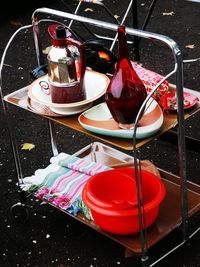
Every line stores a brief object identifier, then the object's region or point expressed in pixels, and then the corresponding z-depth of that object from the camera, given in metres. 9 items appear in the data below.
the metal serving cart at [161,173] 2.21
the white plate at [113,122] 2.23
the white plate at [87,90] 2.47
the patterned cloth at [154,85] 2.42
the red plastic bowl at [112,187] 2.61
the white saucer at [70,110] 2.47
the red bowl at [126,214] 2.44
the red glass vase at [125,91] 2.25
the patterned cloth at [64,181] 2.76
